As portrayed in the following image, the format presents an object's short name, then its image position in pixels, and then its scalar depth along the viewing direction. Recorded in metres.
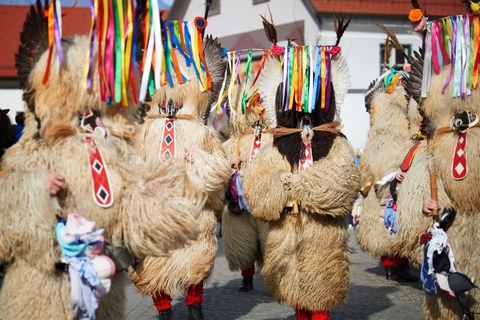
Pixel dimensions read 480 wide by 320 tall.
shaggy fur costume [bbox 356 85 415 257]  7.94
